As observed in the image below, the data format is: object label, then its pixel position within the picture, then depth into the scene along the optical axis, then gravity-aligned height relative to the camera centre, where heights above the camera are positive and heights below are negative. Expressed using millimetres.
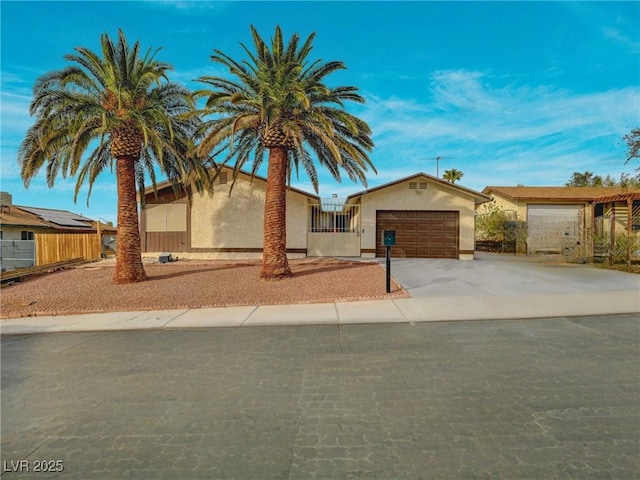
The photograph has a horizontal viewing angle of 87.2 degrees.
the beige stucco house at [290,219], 18625 +880
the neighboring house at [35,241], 16250 -317
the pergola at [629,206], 15172 +1344
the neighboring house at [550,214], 22234 +1428
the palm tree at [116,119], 10922 +3893
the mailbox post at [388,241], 9789 -178
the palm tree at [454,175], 41594 +7462
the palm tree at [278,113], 11086 +4177
